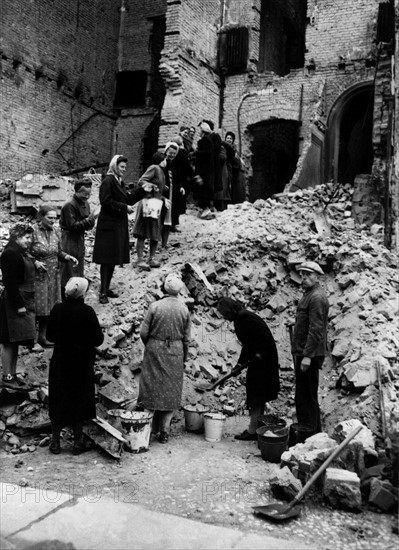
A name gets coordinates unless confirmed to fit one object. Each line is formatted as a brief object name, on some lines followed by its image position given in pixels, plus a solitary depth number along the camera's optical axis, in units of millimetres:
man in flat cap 5574
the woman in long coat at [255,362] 5973
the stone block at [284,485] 4250
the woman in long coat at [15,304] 5859
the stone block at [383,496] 4160
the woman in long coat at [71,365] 5117
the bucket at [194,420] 6016
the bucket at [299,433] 5535
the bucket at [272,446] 5242
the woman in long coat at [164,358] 5598
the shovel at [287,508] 3979
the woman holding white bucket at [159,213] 8141
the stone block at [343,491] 4160
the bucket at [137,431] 5234
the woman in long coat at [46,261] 6484
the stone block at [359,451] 4613
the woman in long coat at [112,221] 7293
